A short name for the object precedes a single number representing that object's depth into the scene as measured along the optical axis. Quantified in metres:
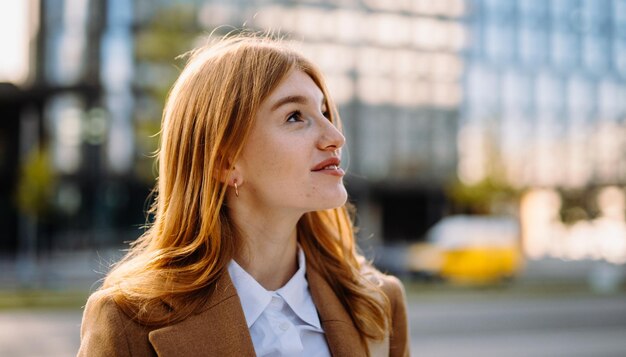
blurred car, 23.34
